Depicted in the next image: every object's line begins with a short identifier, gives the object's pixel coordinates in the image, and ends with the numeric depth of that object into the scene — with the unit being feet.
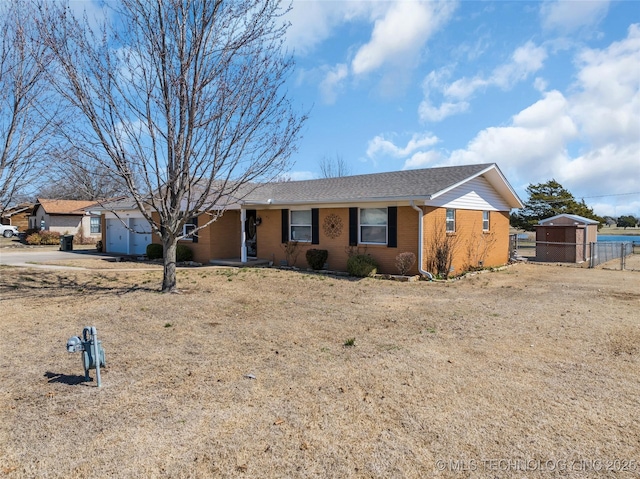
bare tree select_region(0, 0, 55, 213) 32.76
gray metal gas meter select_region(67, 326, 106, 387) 14.44
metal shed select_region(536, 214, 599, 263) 64.18
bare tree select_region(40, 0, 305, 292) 29.86
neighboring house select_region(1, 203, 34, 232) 140.55
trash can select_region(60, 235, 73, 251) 80.48
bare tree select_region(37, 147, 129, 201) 31.40
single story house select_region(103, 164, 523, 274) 43.65
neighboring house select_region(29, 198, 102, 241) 108.47
